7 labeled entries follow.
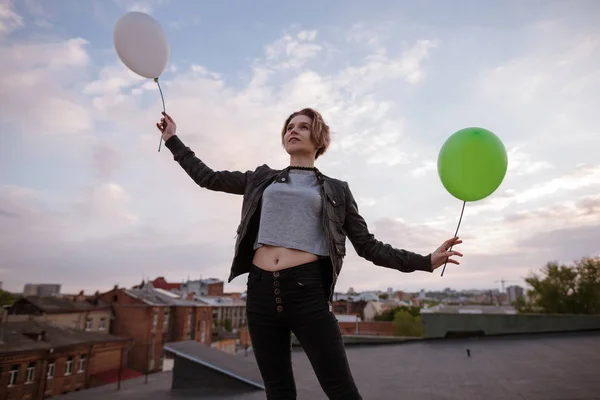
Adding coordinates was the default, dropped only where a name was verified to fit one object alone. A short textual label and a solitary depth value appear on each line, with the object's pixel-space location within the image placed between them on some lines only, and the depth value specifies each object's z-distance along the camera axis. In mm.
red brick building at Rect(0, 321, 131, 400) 18688
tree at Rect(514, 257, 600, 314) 27844
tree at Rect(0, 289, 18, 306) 35588
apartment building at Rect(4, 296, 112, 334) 29453
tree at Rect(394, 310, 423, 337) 40094
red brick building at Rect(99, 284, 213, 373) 34781
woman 1653
